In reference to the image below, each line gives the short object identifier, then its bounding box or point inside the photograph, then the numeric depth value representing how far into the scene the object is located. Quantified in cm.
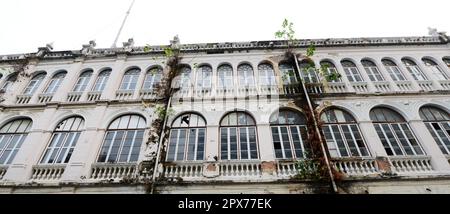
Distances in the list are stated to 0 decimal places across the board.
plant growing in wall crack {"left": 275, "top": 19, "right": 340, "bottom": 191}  825
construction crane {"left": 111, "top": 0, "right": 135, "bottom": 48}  1524
